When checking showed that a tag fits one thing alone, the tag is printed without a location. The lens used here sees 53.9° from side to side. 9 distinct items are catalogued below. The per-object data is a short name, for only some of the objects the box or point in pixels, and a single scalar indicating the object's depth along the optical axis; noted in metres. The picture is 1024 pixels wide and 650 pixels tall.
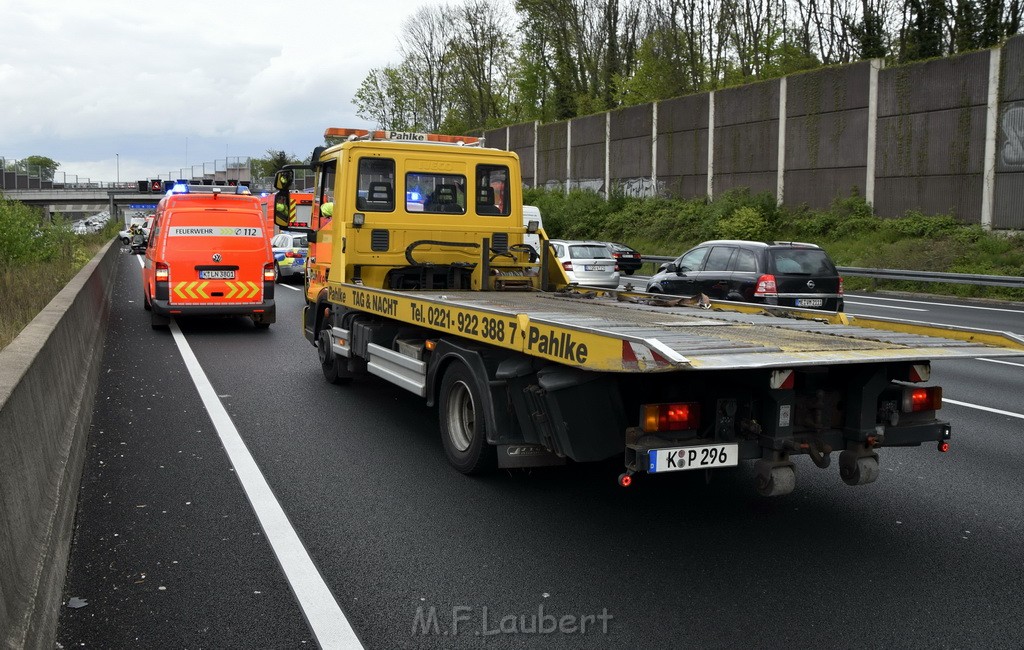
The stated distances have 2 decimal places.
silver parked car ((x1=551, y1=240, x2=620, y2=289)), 24.08
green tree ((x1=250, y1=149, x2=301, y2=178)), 114.77
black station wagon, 14.69
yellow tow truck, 5.11
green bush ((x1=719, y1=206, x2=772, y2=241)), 33.28
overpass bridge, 102.44
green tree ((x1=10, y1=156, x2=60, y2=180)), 100.94
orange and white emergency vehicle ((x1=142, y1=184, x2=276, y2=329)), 15.84
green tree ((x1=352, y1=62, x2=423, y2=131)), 78.56
